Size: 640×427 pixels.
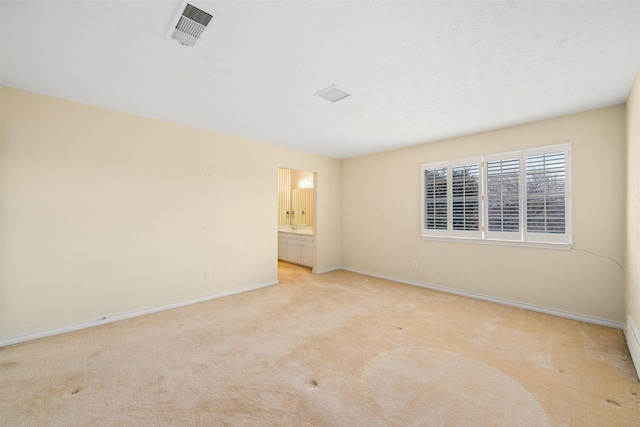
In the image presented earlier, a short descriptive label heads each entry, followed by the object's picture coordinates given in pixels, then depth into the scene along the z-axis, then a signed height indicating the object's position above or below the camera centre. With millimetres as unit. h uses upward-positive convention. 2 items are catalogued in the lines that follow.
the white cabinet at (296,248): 6055 -833
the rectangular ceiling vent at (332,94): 2672 +1240
